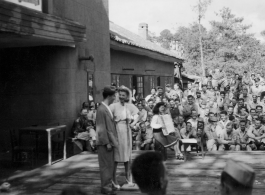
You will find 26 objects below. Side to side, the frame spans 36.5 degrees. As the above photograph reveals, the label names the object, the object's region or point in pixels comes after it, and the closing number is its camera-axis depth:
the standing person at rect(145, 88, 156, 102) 12.90
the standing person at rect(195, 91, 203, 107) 12.12
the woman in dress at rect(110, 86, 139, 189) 6.30
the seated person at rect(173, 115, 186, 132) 10.24
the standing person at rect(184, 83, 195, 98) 13.87
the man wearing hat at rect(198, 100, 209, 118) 11.60
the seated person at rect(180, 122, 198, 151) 9.69
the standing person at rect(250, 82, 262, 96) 13.11
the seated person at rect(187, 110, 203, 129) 10.16
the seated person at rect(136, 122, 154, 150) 10.00
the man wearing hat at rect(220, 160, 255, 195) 2.12
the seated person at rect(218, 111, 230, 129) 10.03
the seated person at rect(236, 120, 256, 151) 9.70
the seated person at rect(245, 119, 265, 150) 9.64
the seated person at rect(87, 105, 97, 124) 10.31
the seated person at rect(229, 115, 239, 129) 10.05
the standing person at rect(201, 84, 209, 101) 12.62
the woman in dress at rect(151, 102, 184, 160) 8.12
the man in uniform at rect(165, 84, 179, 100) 12.74
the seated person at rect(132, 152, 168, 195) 2.49
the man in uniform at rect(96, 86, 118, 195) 6.02
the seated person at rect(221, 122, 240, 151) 9.80
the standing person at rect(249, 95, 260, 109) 11.84
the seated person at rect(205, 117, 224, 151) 9.83
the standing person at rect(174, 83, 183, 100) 13.47
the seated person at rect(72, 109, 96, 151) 9.83
